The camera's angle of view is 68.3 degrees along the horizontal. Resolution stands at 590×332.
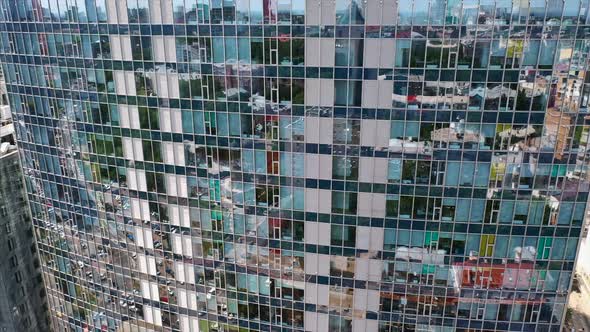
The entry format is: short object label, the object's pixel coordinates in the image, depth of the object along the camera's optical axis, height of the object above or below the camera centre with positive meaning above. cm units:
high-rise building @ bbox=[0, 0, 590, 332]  2970 -886
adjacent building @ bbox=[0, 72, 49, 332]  5200 -2618
